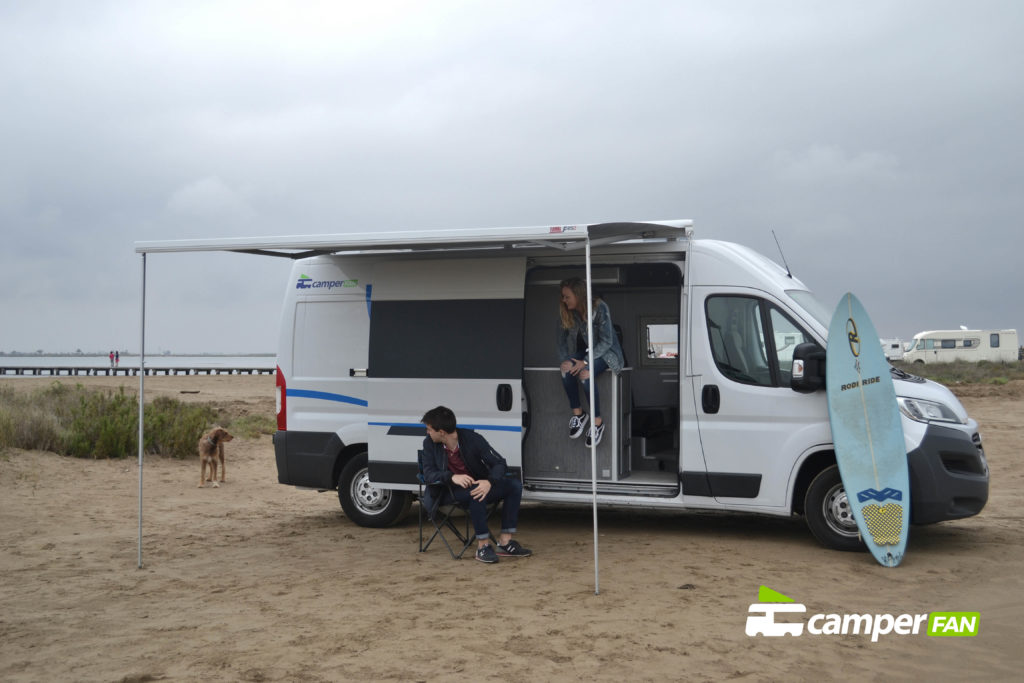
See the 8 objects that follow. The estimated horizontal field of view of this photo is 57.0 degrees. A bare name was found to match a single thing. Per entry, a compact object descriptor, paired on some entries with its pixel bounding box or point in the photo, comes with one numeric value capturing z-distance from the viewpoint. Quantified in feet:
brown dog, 40.34
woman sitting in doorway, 27.02
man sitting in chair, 23.95
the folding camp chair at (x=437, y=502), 24.14
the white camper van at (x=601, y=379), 24.23
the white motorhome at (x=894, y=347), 139.35
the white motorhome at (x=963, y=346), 137.69
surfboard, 23.04
